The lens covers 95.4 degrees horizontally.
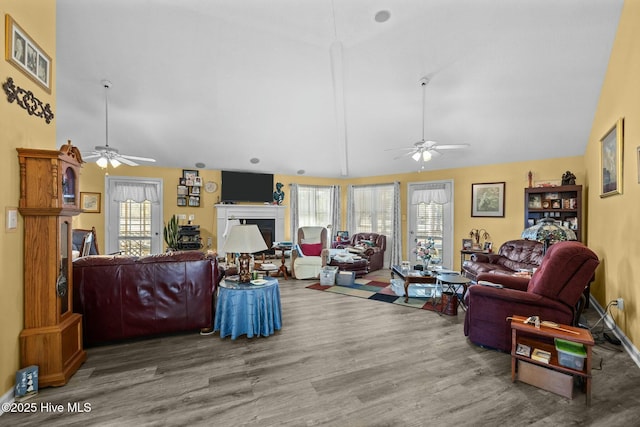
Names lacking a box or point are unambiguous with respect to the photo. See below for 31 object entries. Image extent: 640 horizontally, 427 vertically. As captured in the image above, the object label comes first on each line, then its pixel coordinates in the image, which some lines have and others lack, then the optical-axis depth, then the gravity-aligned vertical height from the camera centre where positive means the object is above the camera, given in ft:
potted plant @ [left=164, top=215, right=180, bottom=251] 22.67 -1.59
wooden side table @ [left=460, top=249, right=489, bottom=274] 20.06 -2.77
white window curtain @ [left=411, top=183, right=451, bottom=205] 22.58 +1.53
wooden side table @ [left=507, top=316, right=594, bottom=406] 7.01 -3.85
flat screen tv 24.56 +2.34
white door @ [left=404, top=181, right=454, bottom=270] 22.50 -0.32
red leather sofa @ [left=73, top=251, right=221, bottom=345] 9.55 -2.78
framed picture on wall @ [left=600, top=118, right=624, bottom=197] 10.98 +2.23
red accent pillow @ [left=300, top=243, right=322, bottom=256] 21.99 -2.66
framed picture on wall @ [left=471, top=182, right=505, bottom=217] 20.15 +1.06
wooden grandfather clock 7.26 -1.26
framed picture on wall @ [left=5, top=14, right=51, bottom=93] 6.73 +4.00
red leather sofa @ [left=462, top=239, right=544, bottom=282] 16.12 -2.67
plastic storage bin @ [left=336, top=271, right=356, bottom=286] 18.08 -3.98
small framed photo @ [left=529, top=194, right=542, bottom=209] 18.02 +0.82
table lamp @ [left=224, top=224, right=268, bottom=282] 9.75 -0.89
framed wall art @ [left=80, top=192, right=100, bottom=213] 21.16 +0.85
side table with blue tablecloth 10.35 -3.48
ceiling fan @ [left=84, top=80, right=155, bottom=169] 14.19 +2.99
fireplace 24.34 -0.35
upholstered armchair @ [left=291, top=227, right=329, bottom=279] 19.83 -2.85
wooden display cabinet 16.53 +0.54
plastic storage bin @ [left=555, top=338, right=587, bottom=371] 7.13 -3.46
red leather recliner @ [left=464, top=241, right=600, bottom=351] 8.35 -2.62
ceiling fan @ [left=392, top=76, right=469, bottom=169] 13.46 +3.14
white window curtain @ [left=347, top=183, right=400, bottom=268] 24.66 +0.35
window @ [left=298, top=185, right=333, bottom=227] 27.40 +0.84
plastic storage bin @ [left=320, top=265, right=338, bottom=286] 18.12 -3.93
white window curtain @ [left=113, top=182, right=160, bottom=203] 21.91 +1.66
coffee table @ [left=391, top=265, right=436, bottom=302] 14.29 -3.16
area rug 14.40 -4.48
